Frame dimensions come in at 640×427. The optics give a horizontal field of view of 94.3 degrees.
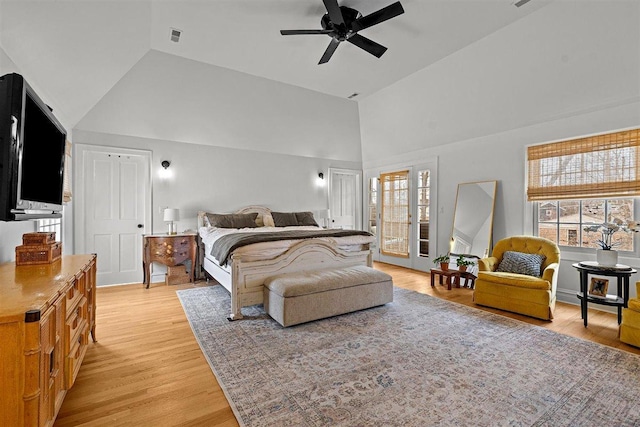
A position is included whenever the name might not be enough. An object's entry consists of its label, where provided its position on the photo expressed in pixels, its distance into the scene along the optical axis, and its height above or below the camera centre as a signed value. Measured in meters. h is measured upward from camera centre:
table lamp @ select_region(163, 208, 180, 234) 4.64 -0.03
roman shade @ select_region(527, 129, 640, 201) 3.29 +0.58
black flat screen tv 1.58 +0.37
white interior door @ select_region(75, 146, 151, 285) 4.38 +0.06
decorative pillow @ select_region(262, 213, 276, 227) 5.50 -0.14
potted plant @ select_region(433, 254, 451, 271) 4.55 -0.73
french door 5.64 -0.02
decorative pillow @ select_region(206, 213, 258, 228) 4.90 -0.11
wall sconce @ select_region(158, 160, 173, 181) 4.89 +0.70
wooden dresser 1.11 -0.55
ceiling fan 2.59 +1.80
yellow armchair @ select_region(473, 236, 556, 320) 3.16 -0.77
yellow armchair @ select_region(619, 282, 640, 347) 2.52 -0.93
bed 3.15 -0.53
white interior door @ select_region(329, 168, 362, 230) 6.80 +0.36
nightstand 4.45 -0.56
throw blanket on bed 3.18 -0.28
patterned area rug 1.72 -1.14
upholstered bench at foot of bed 2.92 -0.84
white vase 2.98 -0.42
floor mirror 4.55 -0.07
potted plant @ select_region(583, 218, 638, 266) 2.98 -0.25
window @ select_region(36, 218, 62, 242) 3.10 -0.15
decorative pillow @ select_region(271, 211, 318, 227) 5.64 -0.10
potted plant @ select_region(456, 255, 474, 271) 4.47 -0.74
